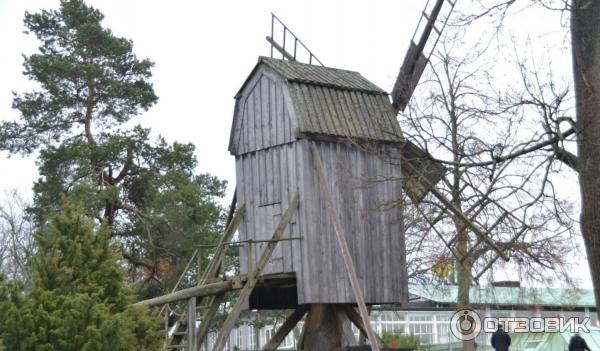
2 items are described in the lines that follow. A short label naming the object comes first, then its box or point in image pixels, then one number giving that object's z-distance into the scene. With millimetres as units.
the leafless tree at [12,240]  48312
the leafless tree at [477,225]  15148
